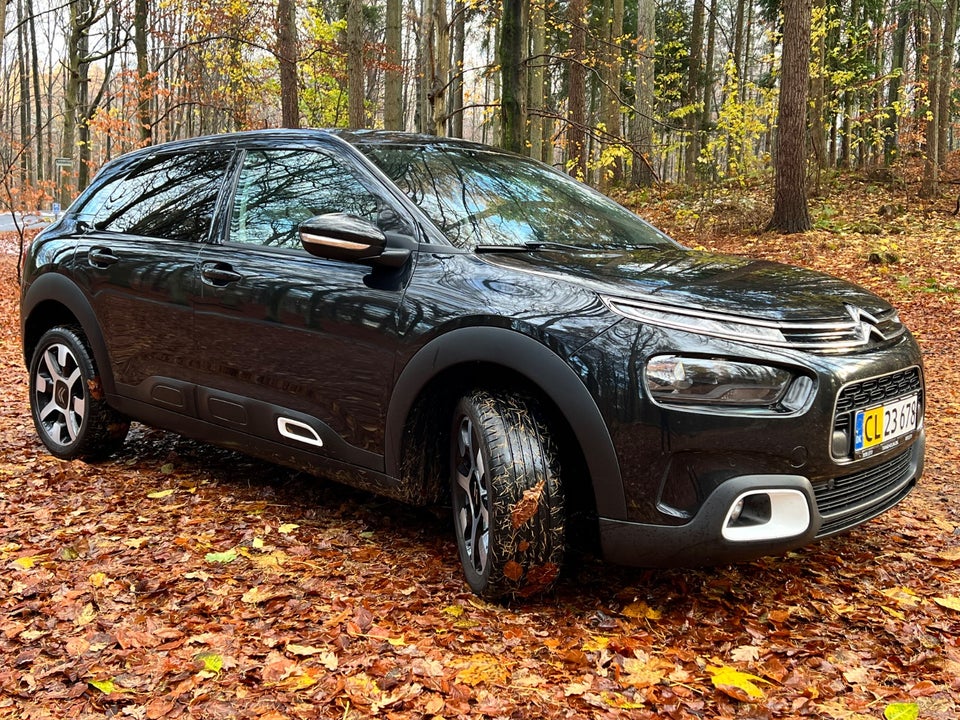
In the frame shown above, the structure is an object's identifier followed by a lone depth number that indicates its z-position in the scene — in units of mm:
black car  2426
